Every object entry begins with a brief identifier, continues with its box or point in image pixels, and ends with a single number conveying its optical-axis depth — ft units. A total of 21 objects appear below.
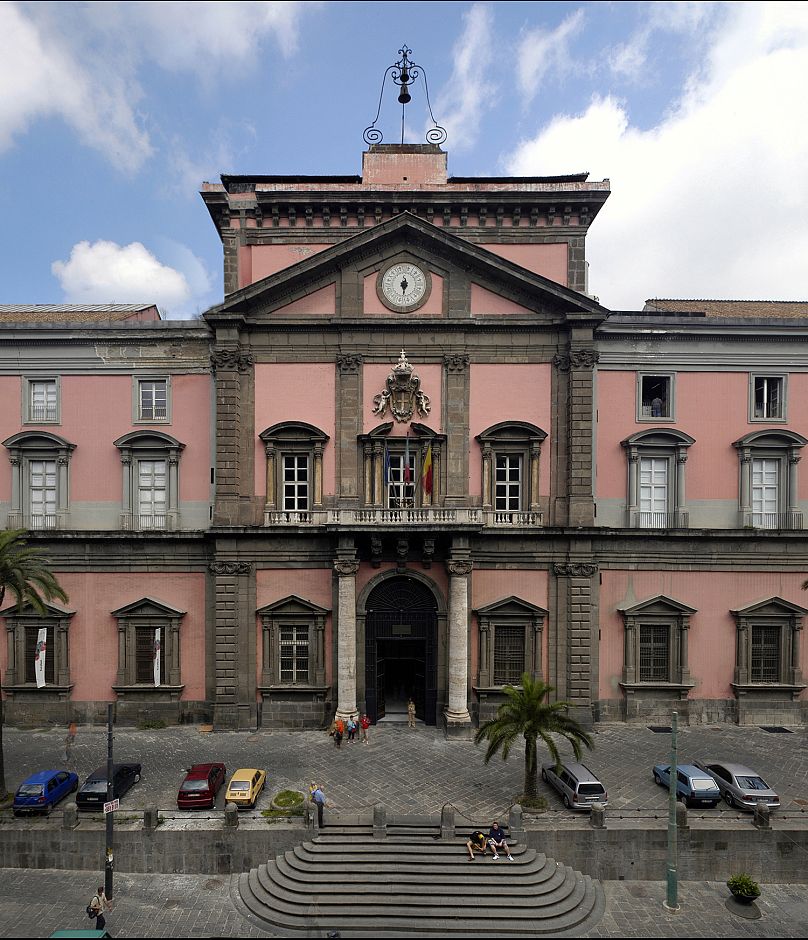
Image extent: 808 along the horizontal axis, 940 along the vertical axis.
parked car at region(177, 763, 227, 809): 60.90
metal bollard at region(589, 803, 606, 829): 57.41
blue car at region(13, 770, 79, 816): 60.23
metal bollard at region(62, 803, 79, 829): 57.88
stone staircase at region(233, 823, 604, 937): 50.93
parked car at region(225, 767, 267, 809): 60.49
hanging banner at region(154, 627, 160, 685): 83.51
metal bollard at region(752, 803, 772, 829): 57.36
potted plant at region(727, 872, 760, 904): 52.95
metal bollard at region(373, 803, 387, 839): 57.72
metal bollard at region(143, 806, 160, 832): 57.52
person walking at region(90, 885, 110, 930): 49.01
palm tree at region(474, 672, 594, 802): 61.24
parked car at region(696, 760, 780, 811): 60.54
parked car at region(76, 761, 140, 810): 60.85
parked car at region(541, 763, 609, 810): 60.34
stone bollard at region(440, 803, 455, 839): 57.52
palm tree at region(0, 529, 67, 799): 63.10
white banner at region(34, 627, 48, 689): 80.94
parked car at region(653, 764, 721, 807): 61.21
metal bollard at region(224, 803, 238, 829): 57.21
